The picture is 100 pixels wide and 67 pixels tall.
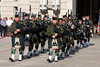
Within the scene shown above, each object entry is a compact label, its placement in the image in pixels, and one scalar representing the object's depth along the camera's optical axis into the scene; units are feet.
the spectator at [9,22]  96.53
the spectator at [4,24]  96.58
